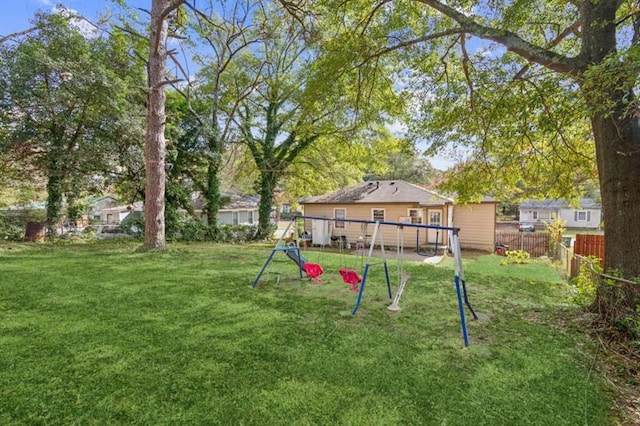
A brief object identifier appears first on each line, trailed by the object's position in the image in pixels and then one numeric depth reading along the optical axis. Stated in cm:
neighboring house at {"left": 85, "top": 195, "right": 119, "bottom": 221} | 3376
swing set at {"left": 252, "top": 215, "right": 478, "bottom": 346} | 415
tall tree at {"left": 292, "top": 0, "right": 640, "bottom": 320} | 425
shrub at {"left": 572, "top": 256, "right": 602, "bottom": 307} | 464
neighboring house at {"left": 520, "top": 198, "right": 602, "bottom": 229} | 3422
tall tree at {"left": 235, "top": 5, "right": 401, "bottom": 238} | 1568
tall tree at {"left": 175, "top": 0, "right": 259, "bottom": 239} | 1538
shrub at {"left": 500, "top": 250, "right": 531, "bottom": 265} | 1202
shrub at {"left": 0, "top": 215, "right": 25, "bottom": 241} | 1187
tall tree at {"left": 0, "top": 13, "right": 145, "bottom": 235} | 1077
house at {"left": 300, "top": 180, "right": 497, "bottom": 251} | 1612
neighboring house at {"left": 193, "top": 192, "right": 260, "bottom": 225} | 2465
